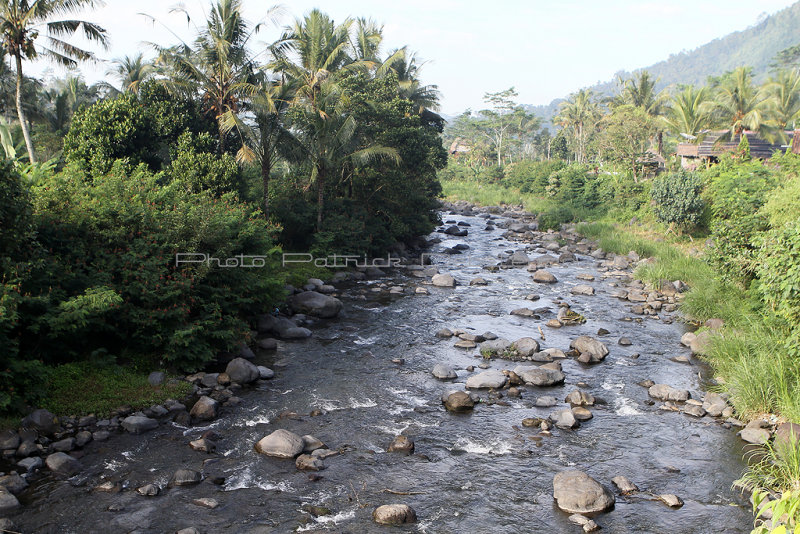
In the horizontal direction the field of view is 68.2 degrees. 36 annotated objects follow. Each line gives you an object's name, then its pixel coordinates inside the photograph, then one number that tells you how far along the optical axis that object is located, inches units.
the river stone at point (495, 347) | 654.0
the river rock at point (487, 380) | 562.9
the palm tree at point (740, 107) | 1553.9
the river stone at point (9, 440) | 410.6
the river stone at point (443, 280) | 991.6
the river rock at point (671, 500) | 378.3
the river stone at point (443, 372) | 584.4
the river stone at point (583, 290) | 922.7
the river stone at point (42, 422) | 432.5
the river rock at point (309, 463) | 417.0
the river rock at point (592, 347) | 641.6
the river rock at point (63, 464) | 399.5
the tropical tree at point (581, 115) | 2783.0
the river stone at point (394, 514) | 357.7
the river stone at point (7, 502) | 356.2
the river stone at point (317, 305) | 788.6
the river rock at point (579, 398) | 526.9
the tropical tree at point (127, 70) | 1705.2
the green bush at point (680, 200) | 1119.0
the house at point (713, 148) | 1414.9
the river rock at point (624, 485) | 394.9
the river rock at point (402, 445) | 445.7
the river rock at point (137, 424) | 460.1
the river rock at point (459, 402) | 518.3
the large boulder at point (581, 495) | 371.9
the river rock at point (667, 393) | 533.3
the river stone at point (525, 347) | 649.6
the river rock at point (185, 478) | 391.9
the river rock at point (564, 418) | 485.9
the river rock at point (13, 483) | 371.2
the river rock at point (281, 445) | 432.8
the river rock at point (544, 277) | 1011.9
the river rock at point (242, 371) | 558.3
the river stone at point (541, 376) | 569.9
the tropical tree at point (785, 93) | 1784.0
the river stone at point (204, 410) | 488.1
